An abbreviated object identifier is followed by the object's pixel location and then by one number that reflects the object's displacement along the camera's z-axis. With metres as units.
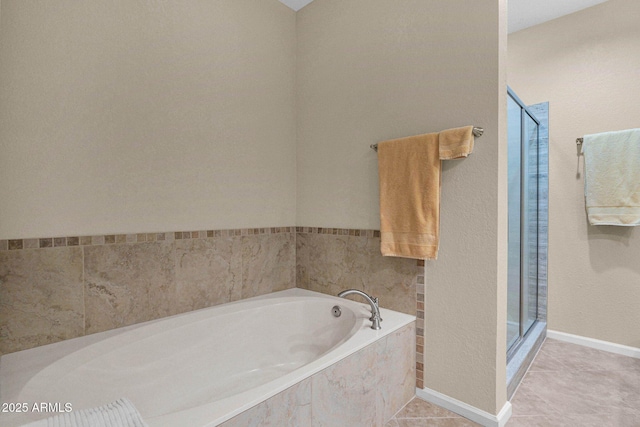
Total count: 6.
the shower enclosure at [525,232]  2.00
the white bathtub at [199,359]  1.06
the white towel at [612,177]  2.21
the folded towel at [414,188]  1.62
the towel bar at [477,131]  1.54
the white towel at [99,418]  0.79
